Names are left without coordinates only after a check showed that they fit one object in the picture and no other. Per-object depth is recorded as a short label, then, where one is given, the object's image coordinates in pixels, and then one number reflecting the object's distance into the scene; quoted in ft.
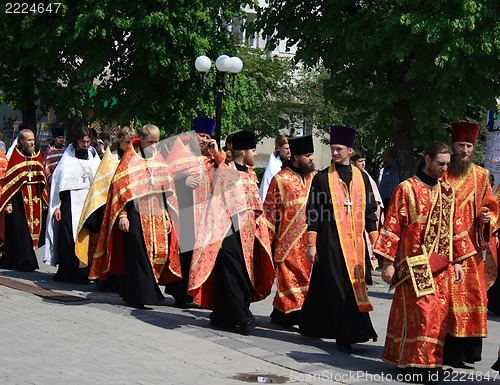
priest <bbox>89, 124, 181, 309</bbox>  31.09
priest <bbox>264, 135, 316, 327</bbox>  28.91
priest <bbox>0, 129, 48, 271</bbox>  41.91
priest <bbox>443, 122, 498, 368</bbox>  23.54
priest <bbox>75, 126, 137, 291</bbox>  35.09
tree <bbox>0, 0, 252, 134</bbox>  81.15
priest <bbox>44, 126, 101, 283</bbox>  39.27
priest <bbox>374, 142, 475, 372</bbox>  21.63
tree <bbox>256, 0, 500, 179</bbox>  56.39
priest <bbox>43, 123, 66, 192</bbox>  47.91
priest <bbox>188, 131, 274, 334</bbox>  27.94
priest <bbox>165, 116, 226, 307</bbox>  30.50
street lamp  58.95
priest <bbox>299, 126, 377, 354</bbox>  25.16
